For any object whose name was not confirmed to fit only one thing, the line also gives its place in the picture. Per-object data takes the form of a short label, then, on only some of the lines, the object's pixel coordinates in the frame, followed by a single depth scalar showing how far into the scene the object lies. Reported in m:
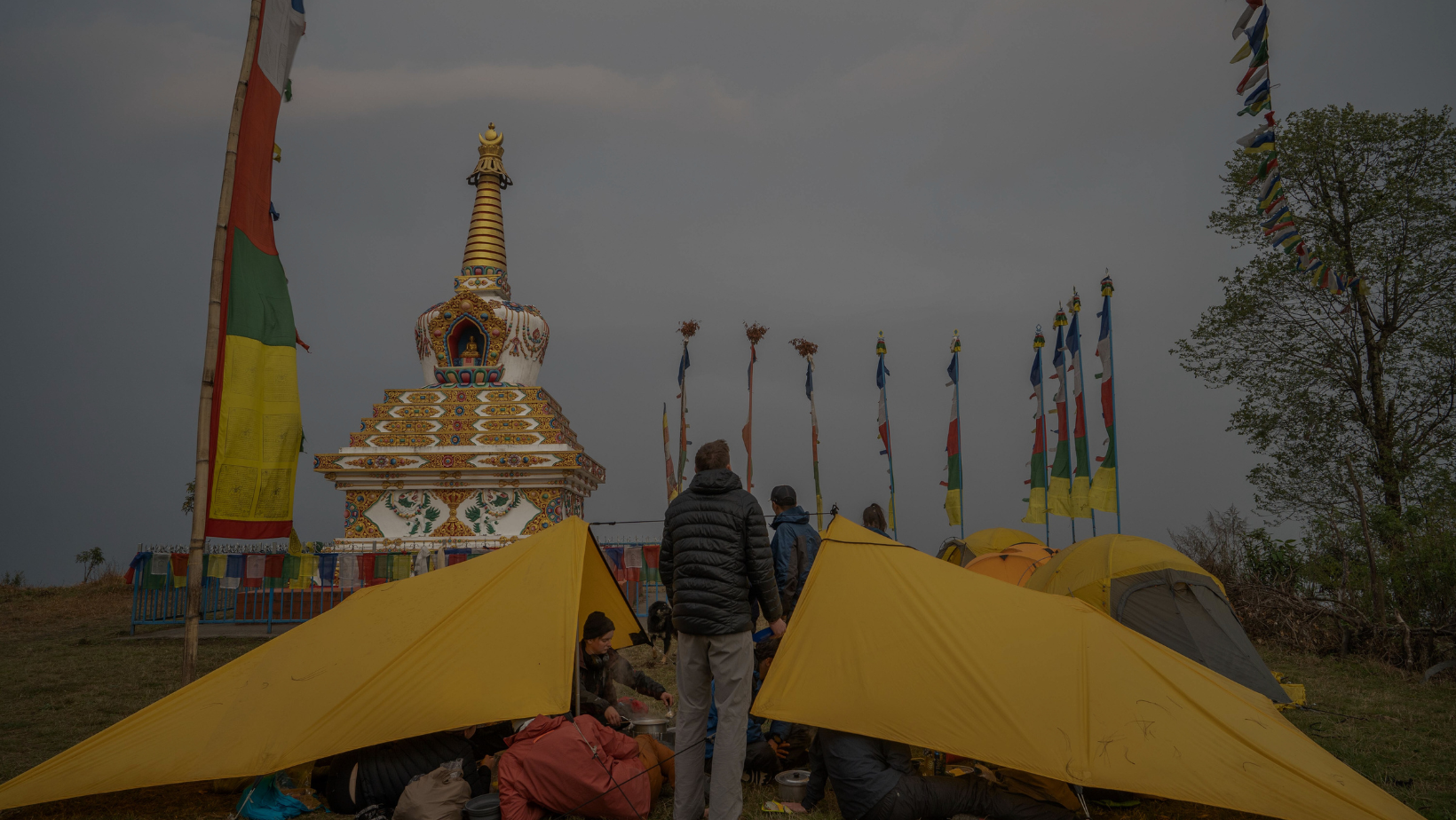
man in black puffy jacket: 4.40
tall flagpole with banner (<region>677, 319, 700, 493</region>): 18.72
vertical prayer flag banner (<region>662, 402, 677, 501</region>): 18.88
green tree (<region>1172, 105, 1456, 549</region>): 14.88
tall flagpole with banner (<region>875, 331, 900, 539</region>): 19.84
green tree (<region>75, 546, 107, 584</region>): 23.31
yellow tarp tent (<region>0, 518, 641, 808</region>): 4.89
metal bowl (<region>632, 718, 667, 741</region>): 5.66
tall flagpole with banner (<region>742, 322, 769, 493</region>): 18.36
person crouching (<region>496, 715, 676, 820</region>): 4.57
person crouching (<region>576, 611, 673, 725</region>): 5.59
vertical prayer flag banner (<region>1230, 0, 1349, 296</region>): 8.94
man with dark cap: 6.32
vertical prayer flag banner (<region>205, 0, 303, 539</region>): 6.70
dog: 8.04
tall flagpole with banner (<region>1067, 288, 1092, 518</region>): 15.46
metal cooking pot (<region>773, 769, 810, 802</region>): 4.96
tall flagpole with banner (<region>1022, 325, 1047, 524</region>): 17.70
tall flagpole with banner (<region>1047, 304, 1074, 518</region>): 16.02
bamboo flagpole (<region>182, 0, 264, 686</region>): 6.48
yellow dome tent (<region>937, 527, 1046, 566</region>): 13.56
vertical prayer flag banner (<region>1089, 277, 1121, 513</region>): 13.68
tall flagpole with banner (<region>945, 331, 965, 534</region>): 17.92
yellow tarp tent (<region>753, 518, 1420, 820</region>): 4.21
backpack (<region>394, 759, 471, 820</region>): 4.46
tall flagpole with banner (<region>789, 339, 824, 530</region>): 19.55
